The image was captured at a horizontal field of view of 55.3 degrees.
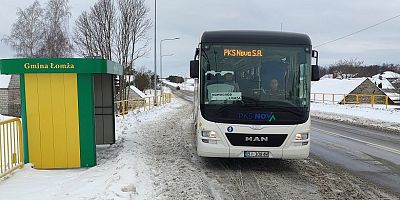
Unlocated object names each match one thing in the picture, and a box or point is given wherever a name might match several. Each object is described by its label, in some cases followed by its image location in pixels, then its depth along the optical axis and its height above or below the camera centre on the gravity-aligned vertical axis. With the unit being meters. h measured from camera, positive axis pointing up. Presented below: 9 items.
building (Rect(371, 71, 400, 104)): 58.63 -0.49
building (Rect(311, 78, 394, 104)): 49.11 -0.44
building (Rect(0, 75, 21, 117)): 44.00 -1.04
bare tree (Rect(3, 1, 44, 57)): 42.31 +5.79
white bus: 7.86 -0.15
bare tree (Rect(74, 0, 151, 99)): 31.27 +4.73
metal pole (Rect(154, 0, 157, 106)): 35.22 +3.88
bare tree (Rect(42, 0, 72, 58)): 41.53 +6.13
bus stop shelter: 7.72 -0.43
